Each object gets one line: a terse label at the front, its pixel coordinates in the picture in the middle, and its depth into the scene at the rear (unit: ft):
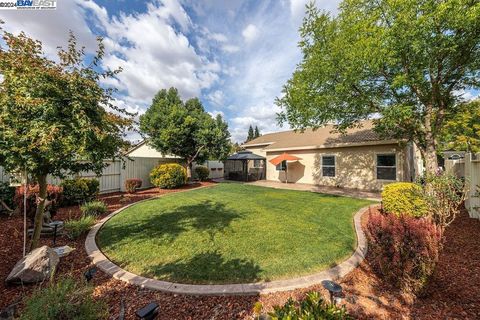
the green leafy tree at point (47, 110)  9.82
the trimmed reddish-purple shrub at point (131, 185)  38.86
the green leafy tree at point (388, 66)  20.51
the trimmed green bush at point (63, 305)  6.50
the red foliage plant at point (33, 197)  19.13
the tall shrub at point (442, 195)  16.14
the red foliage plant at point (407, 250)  9.60
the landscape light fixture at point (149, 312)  6.66
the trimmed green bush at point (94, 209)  22.63
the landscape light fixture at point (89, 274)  9.17
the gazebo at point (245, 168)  62.80
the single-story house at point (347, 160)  39.93
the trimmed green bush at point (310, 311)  6.23
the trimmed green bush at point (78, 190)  26.91
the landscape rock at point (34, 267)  10.71
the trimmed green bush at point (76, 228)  17.15
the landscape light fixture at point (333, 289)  7.91
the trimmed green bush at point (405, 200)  19.65
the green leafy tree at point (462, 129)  30.12
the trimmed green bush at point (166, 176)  43.93
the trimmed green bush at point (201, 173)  60.75
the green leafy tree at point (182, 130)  51.13
